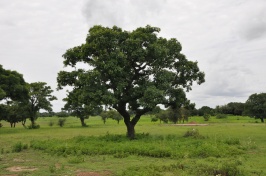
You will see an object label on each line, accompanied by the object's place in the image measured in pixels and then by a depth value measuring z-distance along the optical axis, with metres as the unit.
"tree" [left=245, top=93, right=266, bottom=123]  81.57
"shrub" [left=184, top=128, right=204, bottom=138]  28.67
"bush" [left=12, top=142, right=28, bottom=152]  22.44
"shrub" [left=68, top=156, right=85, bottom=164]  16.83
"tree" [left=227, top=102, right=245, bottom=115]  121.94
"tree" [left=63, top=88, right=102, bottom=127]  25.22
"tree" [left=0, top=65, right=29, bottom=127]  46.28
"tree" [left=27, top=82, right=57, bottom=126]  62.25
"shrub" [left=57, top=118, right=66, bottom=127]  69.89
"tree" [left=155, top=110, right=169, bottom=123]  77.06
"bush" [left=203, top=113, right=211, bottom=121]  85.72
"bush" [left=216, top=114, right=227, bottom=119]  98.00
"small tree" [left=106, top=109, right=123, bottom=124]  86.41
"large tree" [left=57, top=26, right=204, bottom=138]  25.06
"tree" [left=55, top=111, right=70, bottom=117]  94.89
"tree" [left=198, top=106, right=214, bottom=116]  108.57
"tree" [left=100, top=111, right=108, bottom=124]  85.91
